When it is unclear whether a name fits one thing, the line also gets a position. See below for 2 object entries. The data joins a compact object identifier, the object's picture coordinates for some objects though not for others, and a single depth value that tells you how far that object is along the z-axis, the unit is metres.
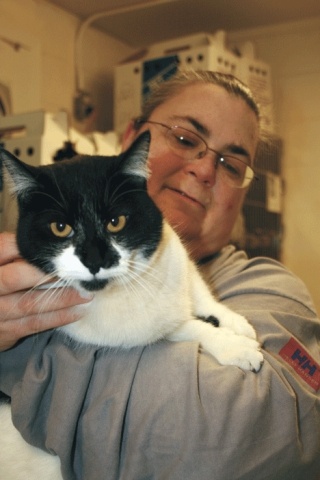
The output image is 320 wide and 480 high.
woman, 0.78
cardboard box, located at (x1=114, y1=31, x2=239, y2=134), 2.42
